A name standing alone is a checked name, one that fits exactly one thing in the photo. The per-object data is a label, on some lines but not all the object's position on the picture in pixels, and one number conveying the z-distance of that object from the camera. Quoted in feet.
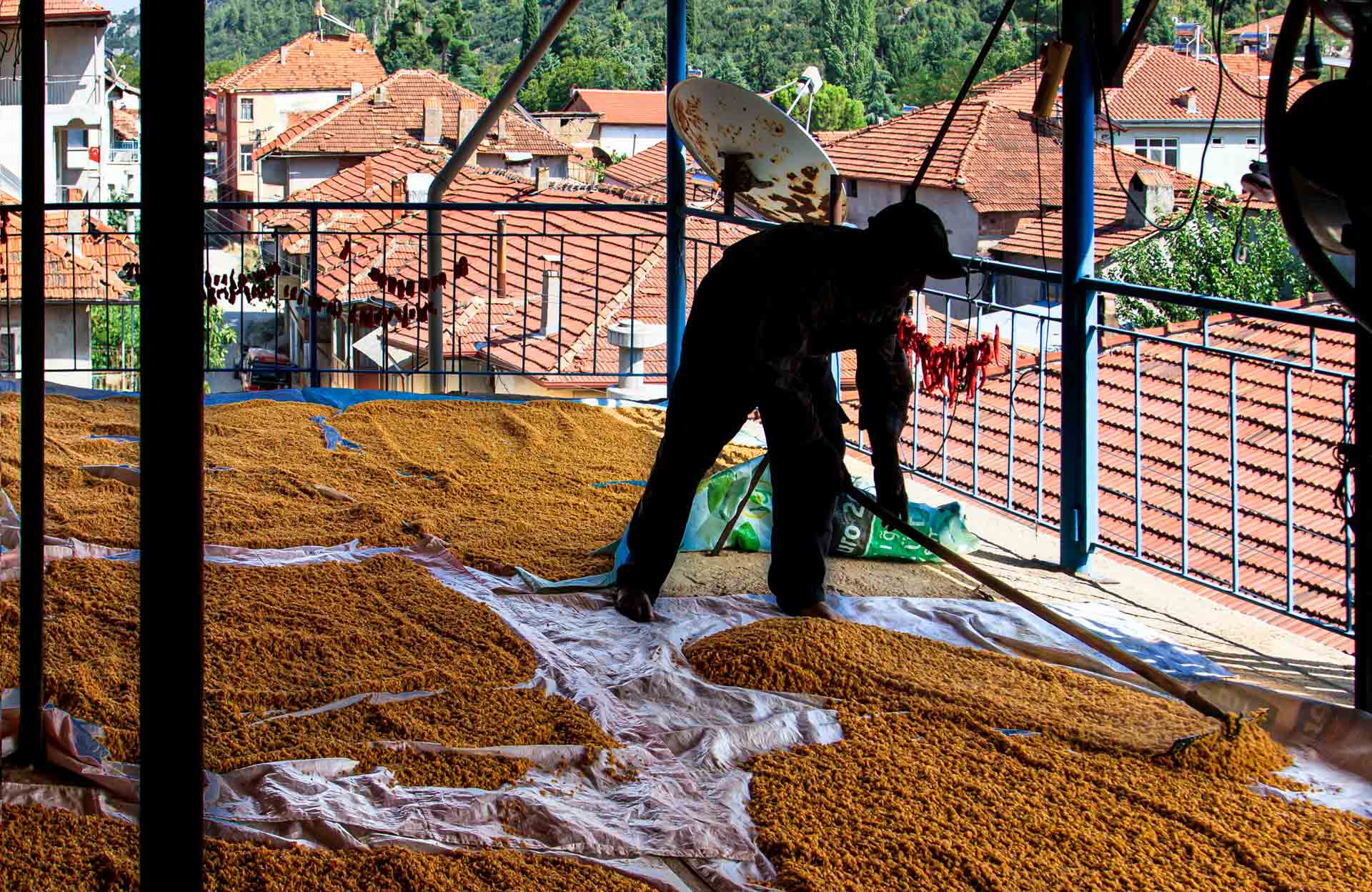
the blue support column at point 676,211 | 18.92
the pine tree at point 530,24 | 193.06
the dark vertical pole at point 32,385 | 8.13
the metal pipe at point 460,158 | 20.97
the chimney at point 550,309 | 41.88
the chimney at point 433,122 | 102.78
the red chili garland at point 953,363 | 15.25
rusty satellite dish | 14.26
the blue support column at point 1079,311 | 13.73
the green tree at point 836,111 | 163.12
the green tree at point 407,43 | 201.46
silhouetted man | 11.16
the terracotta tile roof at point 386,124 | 119.85
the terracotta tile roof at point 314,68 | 168.76
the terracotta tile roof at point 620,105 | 175.83
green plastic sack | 14.66
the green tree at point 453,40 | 199.11
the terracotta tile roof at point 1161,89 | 112.27
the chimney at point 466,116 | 96.89
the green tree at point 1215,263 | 88.38
